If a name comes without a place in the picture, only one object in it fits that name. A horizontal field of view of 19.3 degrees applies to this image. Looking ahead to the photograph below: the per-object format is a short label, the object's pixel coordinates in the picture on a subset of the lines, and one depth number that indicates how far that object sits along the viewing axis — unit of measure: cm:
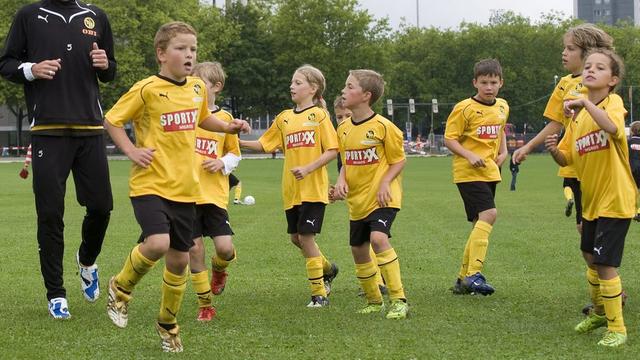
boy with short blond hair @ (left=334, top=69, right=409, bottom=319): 1494
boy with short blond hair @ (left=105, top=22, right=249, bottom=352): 1187
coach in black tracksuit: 1425
